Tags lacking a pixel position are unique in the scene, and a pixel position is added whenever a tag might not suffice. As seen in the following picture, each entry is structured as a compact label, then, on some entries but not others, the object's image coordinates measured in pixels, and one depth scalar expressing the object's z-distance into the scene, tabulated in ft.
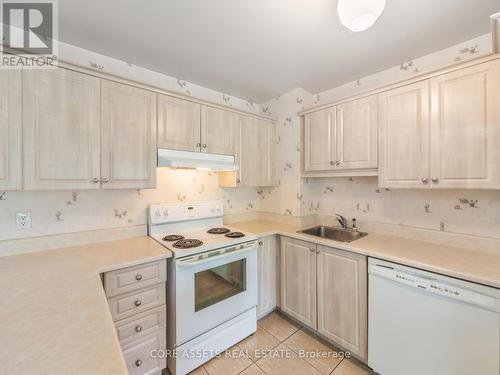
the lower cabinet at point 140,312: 4.30
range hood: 5.53
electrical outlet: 4.70
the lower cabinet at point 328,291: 5.22
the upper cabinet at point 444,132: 4.25
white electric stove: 4.91
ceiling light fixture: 3.16
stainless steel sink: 6.93
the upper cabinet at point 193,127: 5.74
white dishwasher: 3.65
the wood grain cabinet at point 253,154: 7.41
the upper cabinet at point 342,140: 5.94
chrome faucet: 7.27
